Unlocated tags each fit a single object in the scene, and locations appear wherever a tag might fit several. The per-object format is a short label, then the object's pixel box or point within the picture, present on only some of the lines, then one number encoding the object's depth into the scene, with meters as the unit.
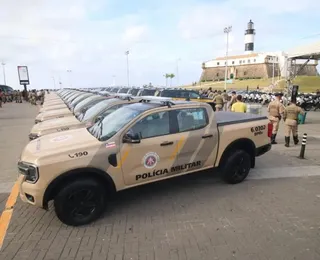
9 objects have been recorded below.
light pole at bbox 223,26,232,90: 47.00
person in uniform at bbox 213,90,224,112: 14.42
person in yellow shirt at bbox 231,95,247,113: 9.46
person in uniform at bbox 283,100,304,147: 8.68
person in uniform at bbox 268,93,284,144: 8.98
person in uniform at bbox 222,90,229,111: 17.17
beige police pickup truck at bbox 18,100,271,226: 3.86
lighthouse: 120.19
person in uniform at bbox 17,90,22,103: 39.34
